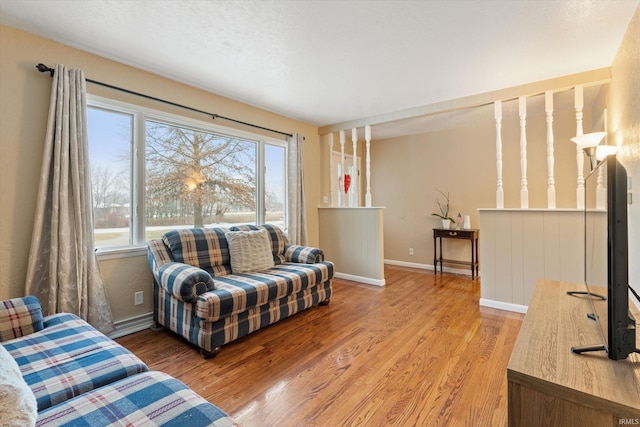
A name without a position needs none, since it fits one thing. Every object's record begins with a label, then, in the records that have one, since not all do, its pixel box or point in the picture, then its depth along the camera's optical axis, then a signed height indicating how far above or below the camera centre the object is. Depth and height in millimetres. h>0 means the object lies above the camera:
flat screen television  956 -220
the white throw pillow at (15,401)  796 -537
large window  2596 +420
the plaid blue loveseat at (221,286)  2174 -617
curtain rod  2179 +1112
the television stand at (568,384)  845 -539
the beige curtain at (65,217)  2127 -19
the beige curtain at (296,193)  4207 +283
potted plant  4788 +6
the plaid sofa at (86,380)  950 -655
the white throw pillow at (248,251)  2990 -402
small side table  4309 -444
